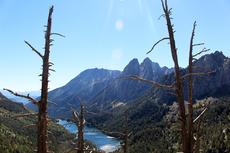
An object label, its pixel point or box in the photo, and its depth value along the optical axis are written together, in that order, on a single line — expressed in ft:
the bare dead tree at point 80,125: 46.14
